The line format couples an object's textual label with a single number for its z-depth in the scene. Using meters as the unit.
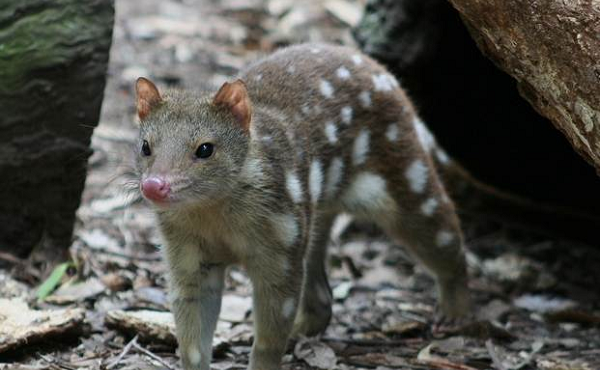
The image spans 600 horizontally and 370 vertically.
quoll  8.33
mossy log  9.96
